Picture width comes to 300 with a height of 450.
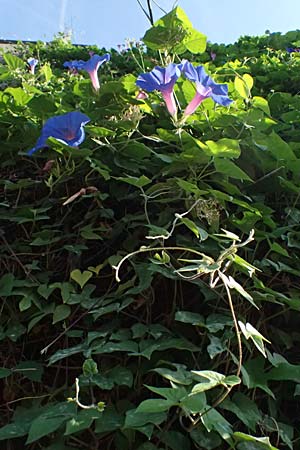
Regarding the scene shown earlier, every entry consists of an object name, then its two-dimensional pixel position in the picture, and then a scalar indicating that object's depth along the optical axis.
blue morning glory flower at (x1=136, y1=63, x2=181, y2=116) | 1.11
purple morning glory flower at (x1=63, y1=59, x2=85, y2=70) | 1.35
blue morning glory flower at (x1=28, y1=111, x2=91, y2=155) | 1.08
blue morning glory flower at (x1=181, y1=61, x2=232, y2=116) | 1.13
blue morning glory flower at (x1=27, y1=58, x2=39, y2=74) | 1.97
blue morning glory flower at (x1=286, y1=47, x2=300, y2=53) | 3.21
